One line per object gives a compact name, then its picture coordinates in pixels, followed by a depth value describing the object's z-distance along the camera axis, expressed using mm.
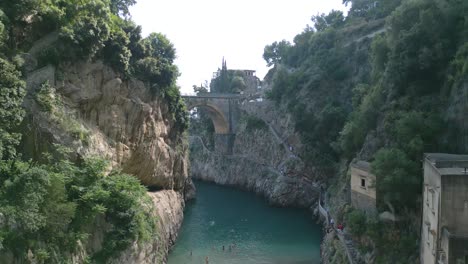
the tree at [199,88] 76831
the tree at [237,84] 76825
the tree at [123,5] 32312
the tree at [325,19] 65825
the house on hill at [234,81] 77062
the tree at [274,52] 73438
